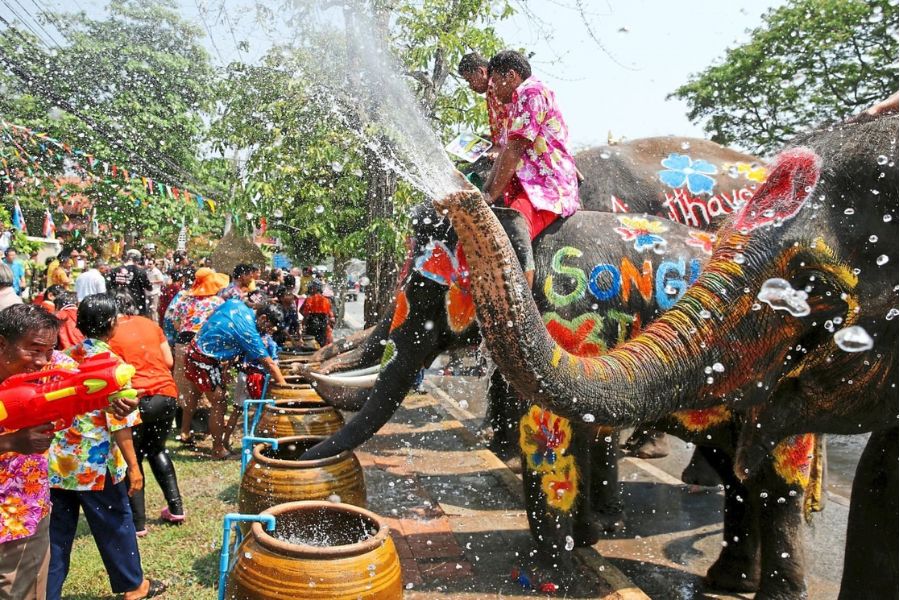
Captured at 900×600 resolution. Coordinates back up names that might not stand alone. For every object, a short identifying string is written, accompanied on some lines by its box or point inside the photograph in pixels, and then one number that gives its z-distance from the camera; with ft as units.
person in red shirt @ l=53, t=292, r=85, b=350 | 15.96
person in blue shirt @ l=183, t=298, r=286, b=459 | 20.93
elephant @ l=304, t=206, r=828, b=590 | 12.91
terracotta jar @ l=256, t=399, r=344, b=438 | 14.01
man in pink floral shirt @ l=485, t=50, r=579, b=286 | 12.90
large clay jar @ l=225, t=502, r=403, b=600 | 7.56
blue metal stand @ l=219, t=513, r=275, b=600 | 8.28
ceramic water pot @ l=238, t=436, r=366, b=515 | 10.66
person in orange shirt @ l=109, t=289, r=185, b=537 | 14.83
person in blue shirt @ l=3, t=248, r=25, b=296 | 36.55
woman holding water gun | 11.17
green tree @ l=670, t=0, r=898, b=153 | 53.57
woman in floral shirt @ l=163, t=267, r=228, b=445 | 22.11
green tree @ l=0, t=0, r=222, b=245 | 45.80
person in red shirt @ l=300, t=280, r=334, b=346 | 37.09
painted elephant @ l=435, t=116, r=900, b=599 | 7.00
